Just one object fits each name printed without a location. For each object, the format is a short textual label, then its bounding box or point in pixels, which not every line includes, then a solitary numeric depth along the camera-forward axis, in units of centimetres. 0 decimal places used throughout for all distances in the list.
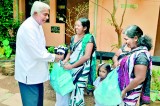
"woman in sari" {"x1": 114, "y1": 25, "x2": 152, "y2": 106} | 244
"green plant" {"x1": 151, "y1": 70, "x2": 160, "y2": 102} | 438
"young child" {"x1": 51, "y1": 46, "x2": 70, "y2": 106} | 350
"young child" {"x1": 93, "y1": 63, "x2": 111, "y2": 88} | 318
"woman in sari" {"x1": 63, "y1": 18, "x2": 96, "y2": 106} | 325
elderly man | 287
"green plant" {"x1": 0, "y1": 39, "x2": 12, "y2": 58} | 687
